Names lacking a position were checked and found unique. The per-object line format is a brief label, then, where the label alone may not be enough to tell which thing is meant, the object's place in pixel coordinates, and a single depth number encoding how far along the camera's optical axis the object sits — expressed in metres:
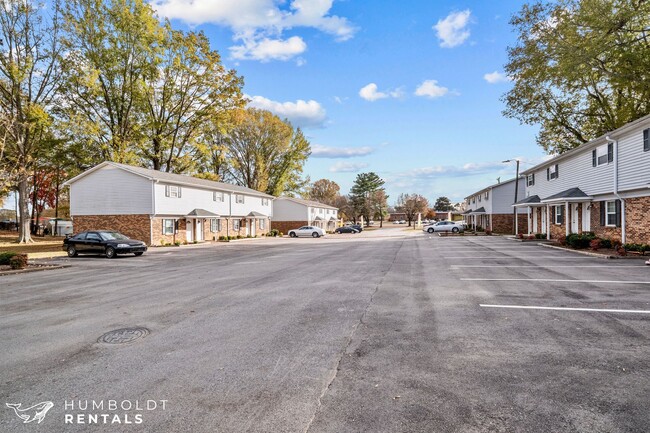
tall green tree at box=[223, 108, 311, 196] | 56.41
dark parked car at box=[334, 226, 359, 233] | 59.78
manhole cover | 5.62
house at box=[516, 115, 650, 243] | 16.59
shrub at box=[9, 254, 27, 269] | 14.95
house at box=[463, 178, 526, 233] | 40.91
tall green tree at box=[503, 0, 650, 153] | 18.83
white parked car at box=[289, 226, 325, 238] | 48.31
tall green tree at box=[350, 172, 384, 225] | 82.56
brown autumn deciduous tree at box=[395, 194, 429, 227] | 85.50
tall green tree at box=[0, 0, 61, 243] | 29.45
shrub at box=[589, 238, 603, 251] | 17.78
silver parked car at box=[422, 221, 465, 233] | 46.01
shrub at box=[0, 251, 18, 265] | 15.16
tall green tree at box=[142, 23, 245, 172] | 38.75
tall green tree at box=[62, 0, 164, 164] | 33.84
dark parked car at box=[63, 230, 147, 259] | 20.25
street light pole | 36.97
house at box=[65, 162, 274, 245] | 29.77
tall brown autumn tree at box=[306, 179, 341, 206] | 91.44
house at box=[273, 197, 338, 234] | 55.25
